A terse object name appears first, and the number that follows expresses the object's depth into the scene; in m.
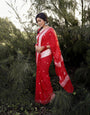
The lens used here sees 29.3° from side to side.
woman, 2.59
